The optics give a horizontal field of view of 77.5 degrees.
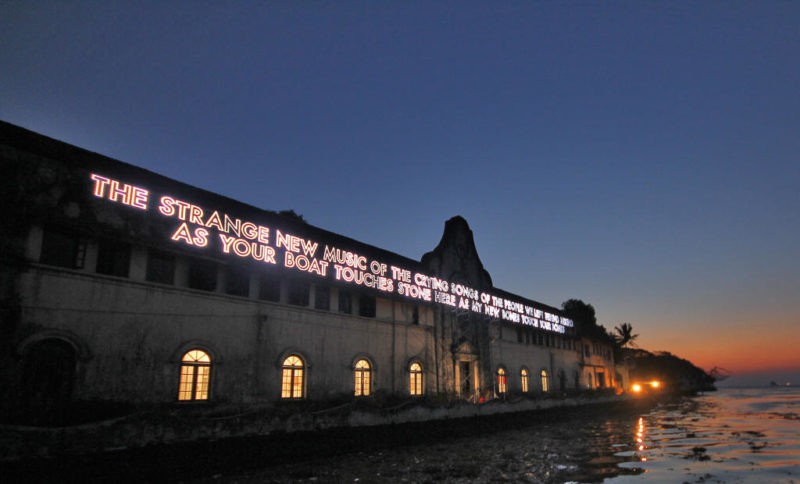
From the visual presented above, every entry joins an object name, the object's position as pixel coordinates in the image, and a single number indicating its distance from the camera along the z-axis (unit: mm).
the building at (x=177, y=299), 14109
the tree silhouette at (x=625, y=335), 86062
